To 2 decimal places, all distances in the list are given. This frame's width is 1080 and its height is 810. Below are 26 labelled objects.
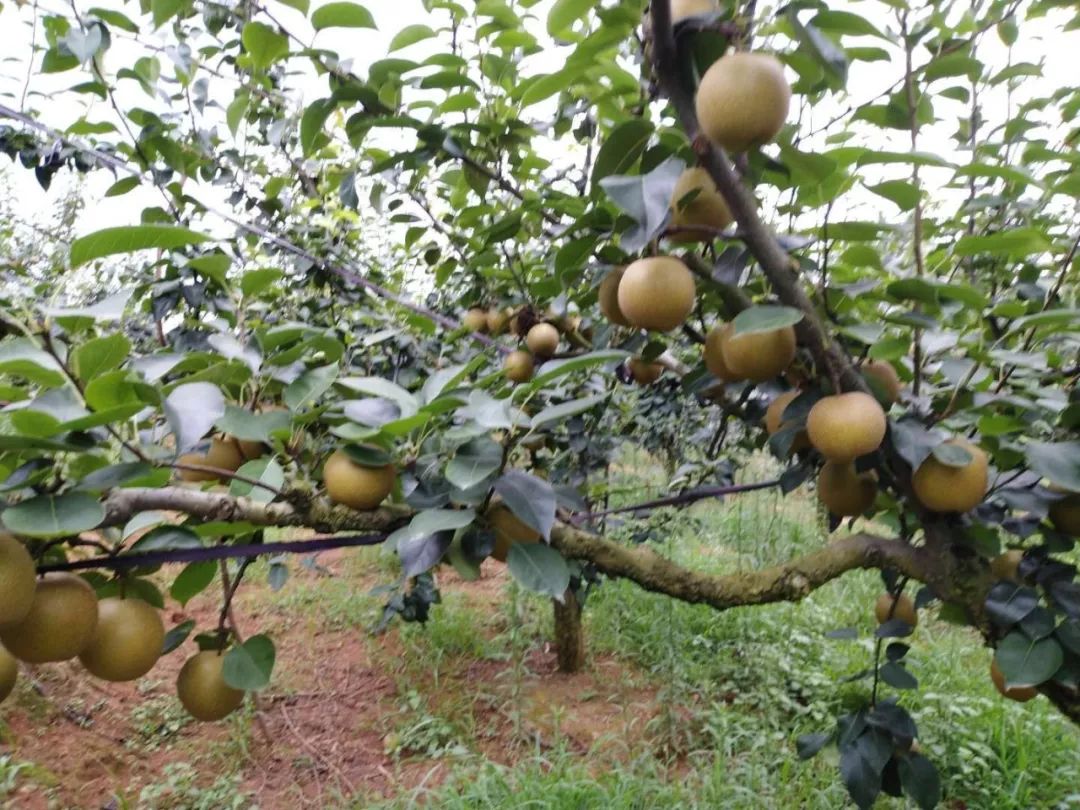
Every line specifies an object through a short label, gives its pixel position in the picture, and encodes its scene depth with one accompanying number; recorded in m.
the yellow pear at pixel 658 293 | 0.70
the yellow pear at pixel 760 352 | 0.71
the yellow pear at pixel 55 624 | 0.61
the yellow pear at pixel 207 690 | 0.77
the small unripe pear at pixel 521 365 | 1.27
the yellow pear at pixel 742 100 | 0.53
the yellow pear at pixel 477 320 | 1.68
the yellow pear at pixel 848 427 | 0.70
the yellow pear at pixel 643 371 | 1.28
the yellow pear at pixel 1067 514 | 0.85
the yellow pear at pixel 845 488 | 0.85
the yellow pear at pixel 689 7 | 0.57
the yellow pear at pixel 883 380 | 0.81
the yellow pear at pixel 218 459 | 0.79
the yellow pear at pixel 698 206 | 0.68
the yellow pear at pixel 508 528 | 0.73
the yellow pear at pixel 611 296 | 0.81
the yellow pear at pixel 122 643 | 0.67
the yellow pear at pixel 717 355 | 0.81
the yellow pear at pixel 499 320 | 1.60
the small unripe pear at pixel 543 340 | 1.36
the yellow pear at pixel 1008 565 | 0.93
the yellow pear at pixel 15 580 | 0.55
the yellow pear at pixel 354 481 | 0.69
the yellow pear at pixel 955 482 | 0.76
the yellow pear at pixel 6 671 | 0.65
